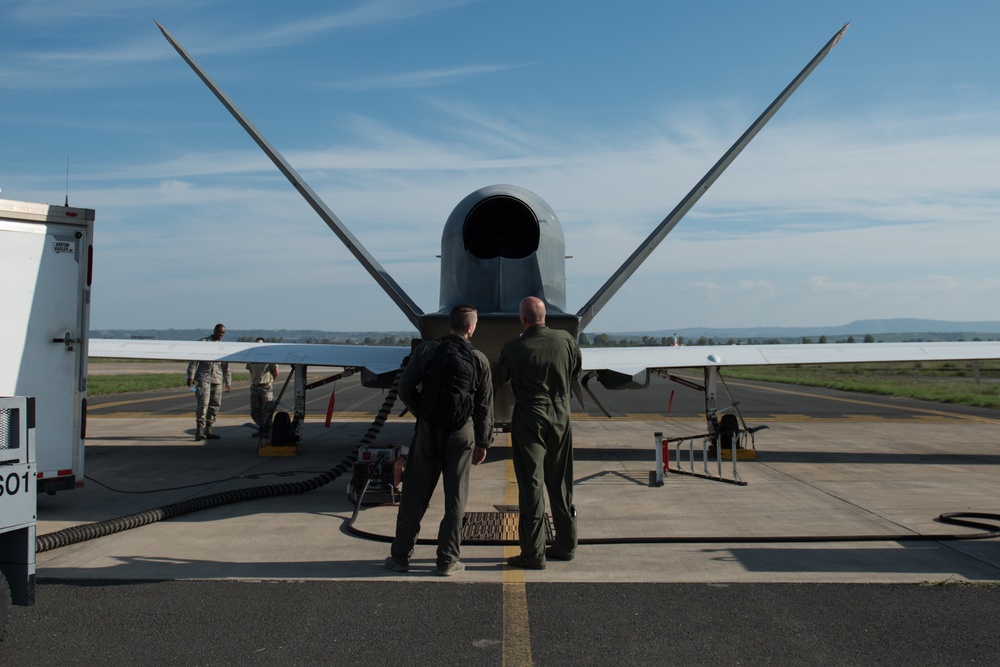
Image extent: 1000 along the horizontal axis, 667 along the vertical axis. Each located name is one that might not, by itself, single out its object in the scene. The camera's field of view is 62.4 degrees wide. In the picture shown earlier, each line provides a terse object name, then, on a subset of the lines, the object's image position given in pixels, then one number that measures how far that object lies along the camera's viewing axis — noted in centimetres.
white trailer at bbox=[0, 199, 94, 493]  704
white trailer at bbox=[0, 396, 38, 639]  455
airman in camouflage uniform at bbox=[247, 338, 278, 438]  1491
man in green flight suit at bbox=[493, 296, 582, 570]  632
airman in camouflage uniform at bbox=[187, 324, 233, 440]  1563
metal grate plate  729
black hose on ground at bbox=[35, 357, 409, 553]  704
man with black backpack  617
